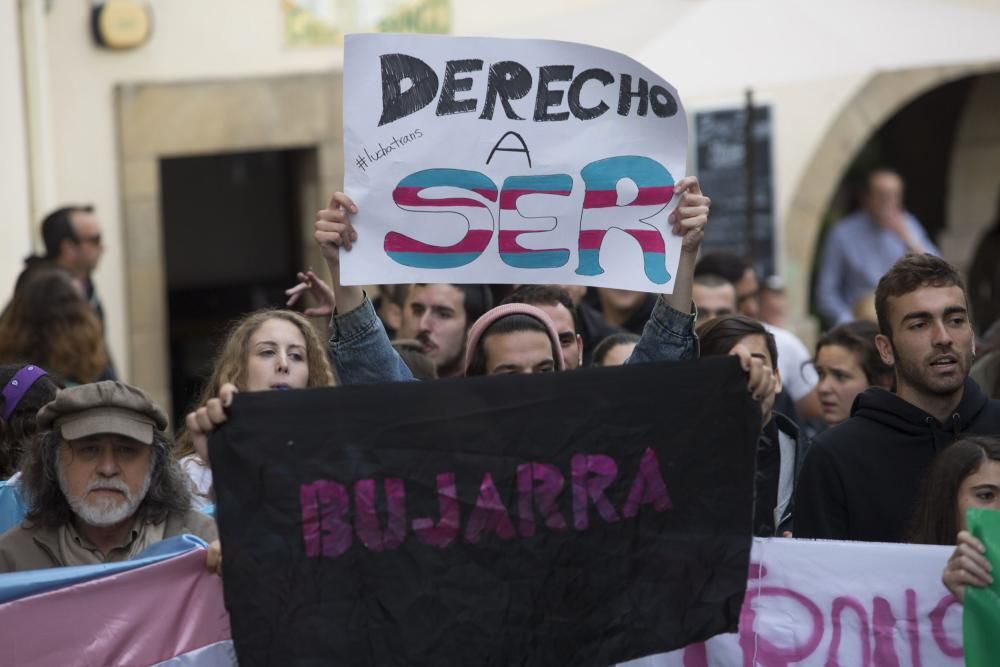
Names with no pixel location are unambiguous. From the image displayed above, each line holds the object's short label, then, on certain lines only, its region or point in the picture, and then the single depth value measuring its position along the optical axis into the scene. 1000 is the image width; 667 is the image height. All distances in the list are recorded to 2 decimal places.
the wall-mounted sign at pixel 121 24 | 22.78
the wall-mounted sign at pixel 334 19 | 24.27
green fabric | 8.12
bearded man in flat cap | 8.73
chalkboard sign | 25.22
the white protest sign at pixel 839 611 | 8.70
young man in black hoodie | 9.34
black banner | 7.77
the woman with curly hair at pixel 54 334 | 13.85
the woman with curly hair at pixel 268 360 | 10.23
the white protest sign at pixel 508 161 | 9.02
